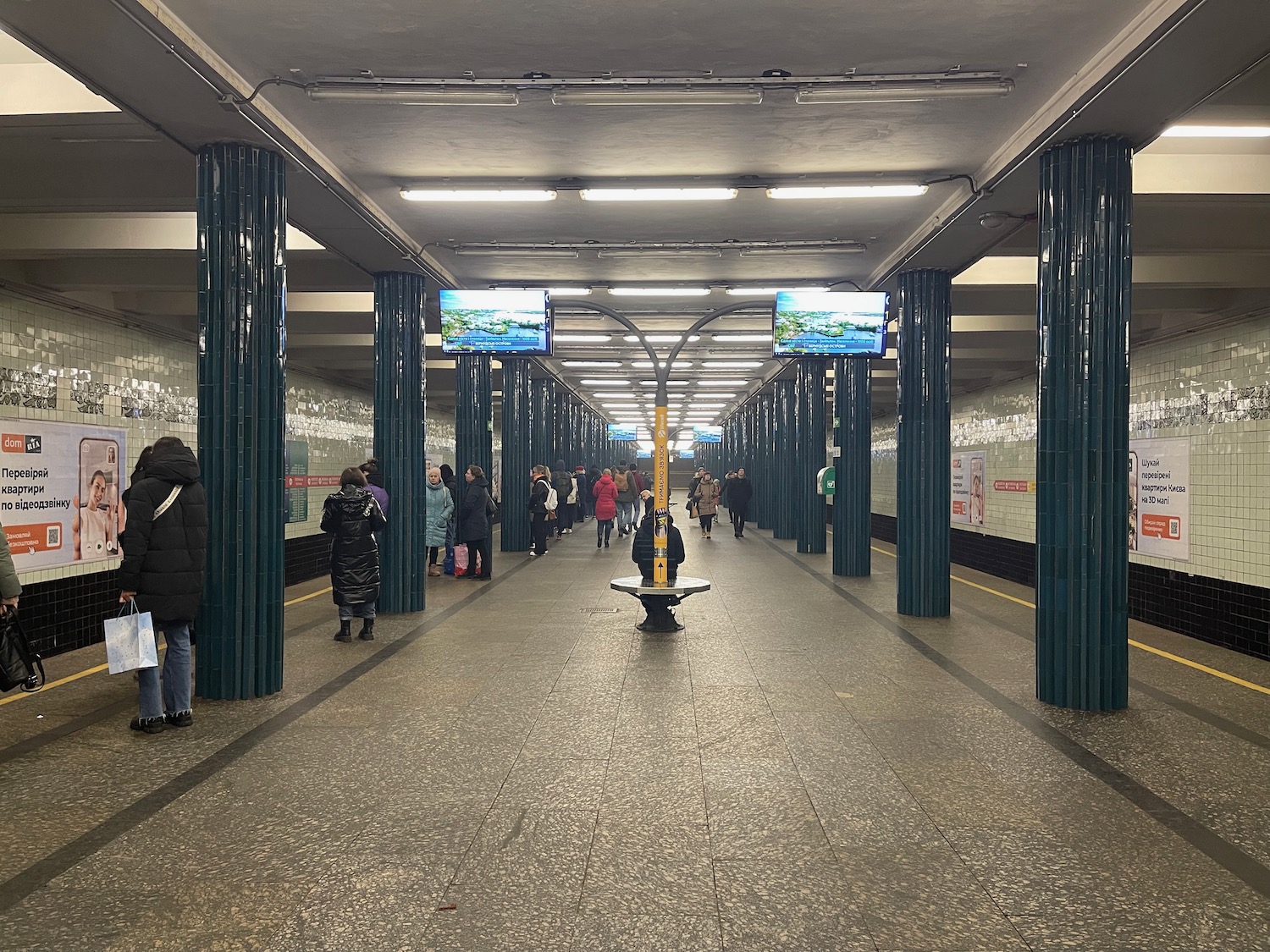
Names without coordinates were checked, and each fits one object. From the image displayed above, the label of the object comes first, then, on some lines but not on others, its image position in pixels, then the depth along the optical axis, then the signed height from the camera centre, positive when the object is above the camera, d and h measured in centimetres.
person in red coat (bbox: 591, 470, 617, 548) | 1908 -50
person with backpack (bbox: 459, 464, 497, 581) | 1295 -53
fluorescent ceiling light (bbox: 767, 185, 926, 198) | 759 +231
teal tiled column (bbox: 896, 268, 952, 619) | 987 +28
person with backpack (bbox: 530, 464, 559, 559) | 1622 -50
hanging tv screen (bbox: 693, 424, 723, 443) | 4388 +192
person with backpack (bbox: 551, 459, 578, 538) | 2006 -40
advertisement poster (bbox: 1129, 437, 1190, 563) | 977 -25
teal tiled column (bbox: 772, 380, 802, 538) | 2023 +57
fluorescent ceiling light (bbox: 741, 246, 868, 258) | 952 +229
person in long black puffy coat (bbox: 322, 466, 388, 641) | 826 -66
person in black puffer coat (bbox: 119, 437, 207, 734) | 538 -51
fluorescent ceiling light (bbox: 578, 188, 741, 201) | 768 +232
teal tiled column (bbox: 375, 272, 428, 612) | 992 +45
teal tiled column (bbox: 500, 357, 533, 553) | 1673 +54
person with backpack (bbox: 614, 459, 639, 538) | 2148 -42
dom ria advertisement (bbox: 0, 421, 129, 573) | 790 -14
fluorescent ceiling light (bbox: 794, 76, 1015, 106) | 560 +229
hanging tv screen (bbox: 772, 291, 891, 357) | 966 +153
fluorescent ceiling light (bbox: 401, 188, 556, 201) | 773 +234
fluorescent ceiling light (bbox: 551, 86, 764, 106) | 566 +228
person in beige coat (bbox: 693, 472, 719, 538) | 2181 -60
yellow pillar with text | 895 -20
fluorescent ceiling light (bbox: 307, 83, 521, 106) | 571 +230
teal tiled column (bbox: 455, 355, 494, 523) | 1378 +92
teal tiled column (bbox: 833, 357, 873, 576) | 1398 +52
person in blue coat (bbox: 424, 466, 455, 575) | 1305 -47
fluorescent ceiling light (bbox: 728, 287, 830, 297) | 1173 +228
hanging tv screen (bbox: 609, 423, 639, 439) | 4533 +219
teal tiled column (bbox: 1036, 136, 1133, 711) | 604 +34
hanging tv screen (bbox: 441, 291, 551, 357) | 1006 +162
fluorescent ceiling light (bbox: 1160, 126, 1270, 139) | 599 +219
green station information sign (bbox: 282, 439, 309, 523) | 1362 -12
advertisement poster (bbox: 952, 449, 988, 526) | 1641 -20
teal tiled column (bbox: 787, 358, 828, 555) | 1745 +39
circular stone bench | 859 -109
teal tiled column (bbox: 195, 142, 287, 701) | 618 +42
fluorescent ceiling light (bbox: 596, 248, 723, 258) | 962 +229
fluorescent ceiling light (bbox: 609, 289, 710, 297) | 1169 +229
